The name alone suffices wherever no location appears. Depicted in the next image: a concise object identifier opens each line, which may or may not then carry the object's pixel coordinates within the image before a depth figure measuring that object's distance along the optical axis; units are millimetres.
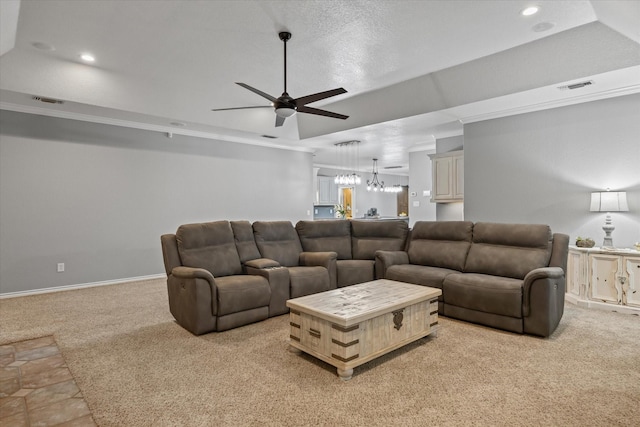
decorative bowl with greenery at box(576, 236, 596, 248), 4172
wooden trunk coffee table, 2406
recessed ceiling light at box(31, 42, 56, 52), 3446
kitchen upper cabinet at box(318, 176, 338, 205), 11195
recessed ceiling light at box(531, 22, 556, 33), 3051
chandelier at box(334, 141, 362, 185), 7283
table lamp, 4031
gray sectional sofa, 3234
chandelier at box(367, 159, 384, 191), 10294
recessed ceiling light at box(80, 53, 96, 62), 3729
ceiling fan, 3184
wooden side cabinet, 3789
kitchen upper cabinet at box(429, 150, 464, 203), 6235
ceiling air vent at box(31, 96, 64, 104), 4429
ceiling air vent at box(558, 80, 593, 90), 3939
